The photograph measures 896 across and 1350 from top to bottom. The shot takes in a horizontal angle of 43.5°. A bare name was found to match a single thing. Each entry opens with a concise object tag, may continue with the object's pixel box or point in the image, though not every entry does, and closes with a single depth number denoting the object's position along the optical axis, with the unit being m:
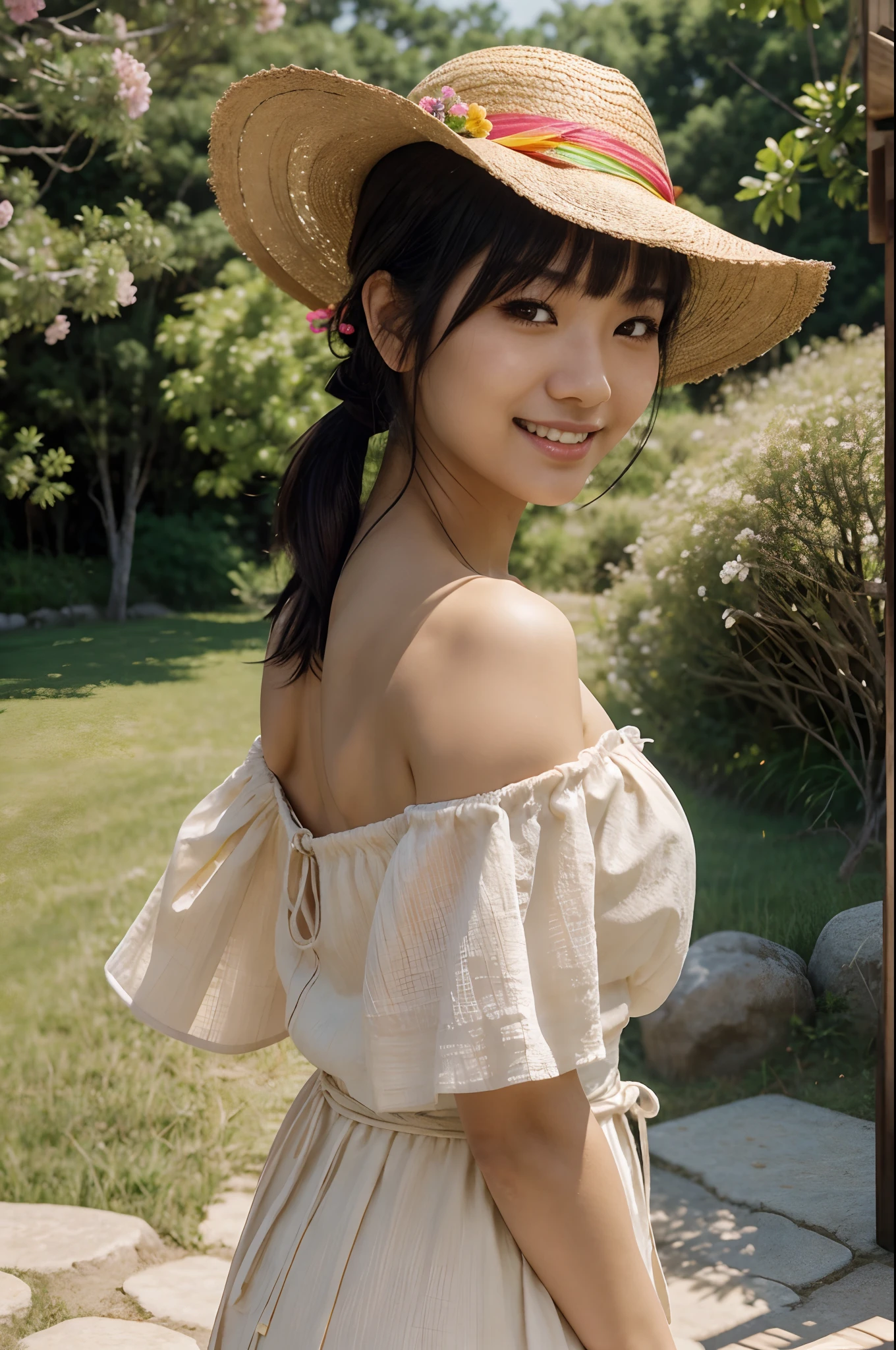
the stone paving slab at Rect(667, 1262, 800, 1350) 2.28
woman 0.86
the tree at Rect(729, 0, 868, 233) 2.66
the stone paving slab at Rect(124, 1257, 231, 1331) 2.18
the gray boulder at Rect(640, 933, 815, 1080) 2.69
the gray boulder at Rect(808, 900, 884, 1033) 2.46
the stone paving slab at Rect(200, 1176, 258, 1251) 2.50
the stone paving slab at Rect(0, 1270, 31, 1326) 2.01
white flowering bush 2.43
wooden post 1.56
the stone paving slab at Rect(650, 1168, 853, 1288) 2.35
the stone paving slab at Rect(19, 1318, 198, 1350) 1.99
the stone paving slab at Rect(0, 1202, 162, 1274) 2.22
